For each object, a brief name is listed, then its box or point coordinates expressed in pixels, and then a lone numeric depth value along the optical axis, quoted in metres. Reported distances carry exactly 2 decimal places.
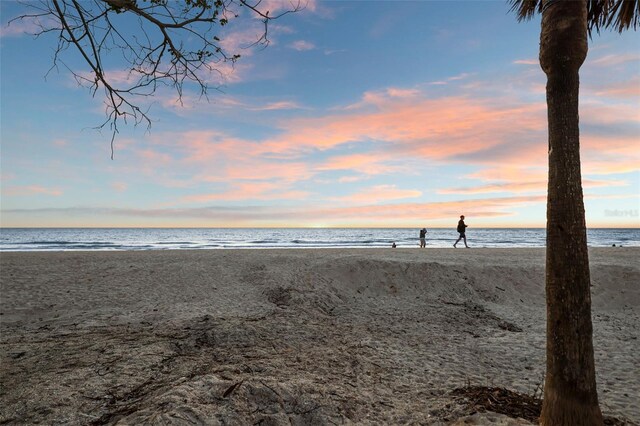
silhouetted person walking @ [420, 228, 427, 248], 27.94
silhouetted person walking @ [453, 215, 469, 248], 25.14
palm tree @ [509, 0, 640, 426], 3.44
